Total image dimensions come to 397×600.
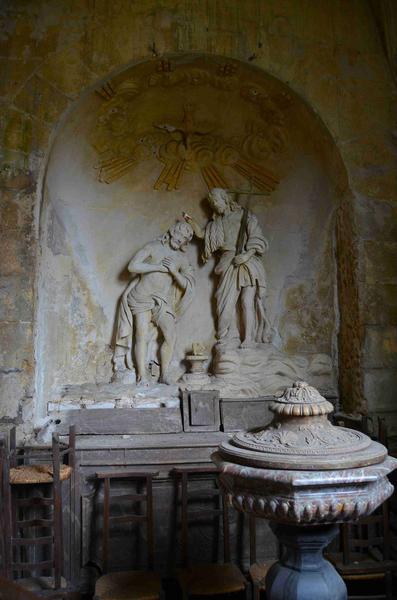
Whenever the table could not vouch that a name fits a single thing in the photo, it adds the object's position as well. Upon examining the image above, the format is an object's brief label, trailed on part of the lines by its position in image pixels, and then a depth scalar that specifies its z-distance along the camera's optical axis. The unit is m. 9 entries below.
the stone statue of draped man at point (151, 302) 5.24
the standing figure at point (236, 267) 5.30
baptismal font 2.27
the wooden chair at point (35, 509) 3.38
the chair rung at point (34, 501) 3.60
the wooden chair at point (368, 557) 3.55
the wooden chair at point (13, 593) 1.43
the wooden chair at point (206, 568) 3.40
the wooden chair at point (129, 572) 3.33
